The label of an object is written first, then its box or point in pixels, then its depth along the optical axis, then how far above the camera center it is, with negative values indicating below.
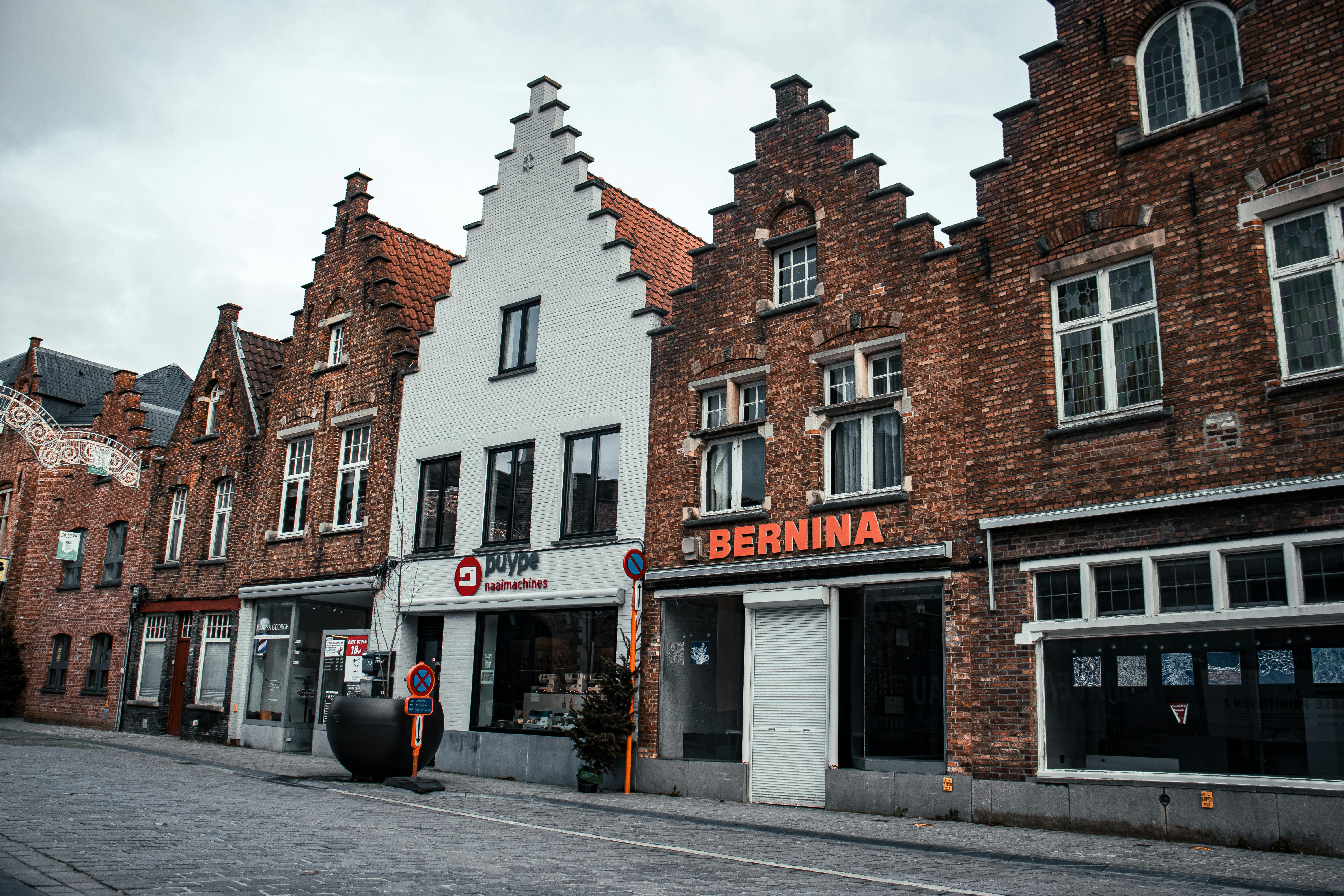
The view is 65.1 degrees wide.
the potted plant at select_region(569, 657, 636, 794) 15.21 -0.74
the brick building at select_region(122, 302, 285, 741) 24.67 +2.97
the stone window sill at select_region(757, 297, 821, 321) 15.35 +5.41
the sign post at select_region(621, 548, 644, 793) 15.86 +1.60
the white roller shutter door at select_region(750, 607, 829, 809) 14.09 -0.35
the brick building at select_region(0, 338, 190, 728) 27.66 +3.57
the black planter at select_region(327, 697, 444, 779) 14.80 -0.90
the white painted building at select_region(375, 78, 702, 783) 17.41 +3.92
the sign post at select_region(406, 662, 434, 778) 14.34 -0.32
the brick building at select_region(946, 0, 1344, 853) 10.34 +2.74
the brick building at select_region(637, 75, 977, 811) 13.38 +2.57
